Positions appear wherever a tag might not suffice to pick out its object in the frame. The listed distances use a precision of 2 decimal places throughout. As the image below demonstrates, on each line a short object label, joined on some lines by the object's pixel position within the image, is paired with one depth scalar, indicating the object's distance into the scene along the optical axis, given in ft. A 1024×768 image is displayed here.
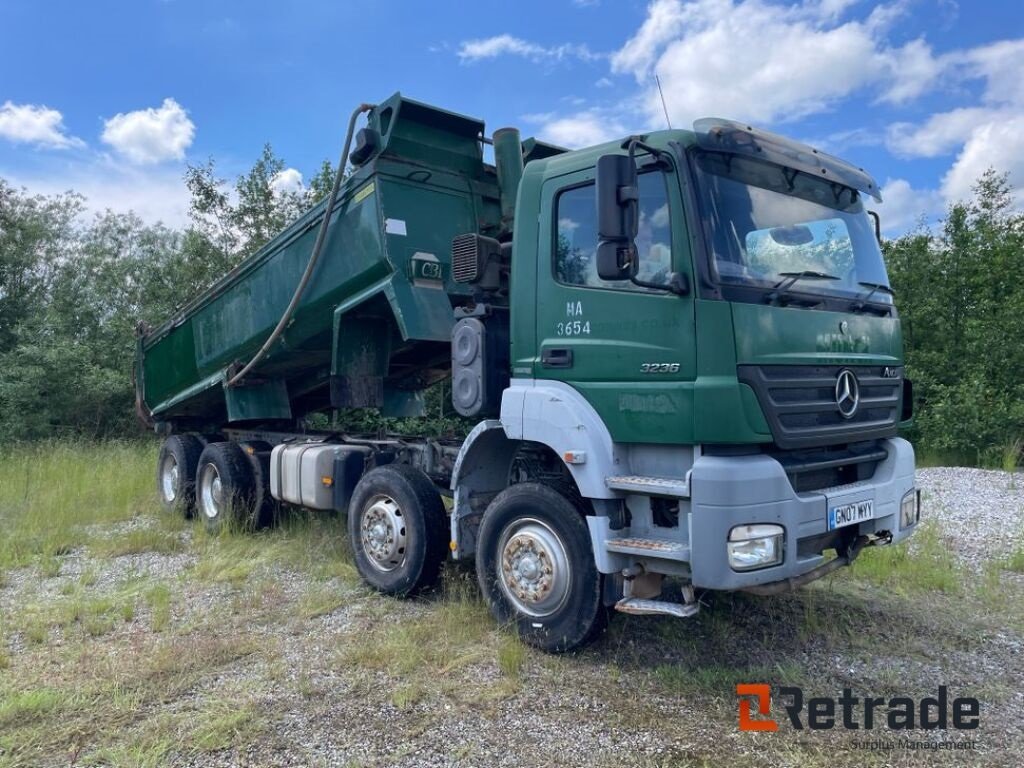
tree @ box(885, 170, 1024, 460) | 46.60
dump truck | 13.01
